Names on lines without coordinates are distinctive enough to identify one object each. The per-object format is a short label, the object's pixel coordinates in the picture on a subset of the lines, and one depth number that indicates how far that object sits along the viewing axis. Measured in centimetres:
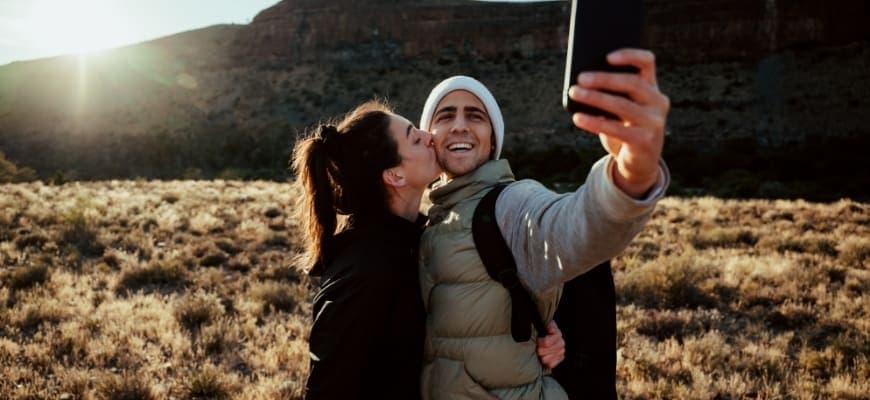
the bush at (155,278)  864
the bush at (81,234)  1066
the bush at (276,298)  765
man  103
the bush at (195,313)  686
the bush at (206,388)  498
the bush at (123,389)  484
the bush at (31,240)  1069
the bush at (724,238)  1123
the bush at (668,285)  770
